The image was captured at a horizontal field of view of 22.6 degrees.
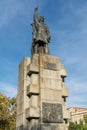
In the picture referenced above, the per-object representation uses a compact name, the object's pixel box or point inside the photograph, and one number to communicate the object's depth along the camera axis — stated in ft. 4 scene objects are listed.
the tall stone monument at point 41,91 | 37.73
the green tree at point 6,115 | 112.98
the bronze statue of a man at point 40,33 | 46.01
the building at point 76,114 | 220.88
